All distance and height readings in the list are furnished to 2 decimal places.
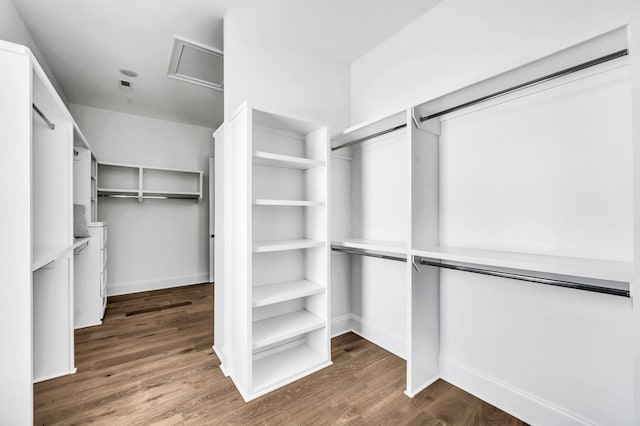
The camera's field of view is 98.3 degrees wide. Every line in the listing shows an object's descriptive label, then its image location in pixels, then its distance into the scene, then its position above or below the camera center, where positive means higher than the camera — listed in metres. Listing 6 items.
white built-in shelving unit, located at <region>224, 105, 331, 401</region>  1.85 -0.30
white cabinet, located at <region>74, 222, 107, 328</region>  2.87 -0.70
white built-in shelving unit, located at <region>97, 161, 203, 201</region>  3.99 +0.50
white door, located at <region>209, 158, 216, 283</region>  4.61 -0.10
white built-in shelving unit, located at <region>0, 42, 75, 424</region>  1.18 -0.08
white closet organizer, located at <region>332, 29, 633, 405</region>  1.30 +0.08
